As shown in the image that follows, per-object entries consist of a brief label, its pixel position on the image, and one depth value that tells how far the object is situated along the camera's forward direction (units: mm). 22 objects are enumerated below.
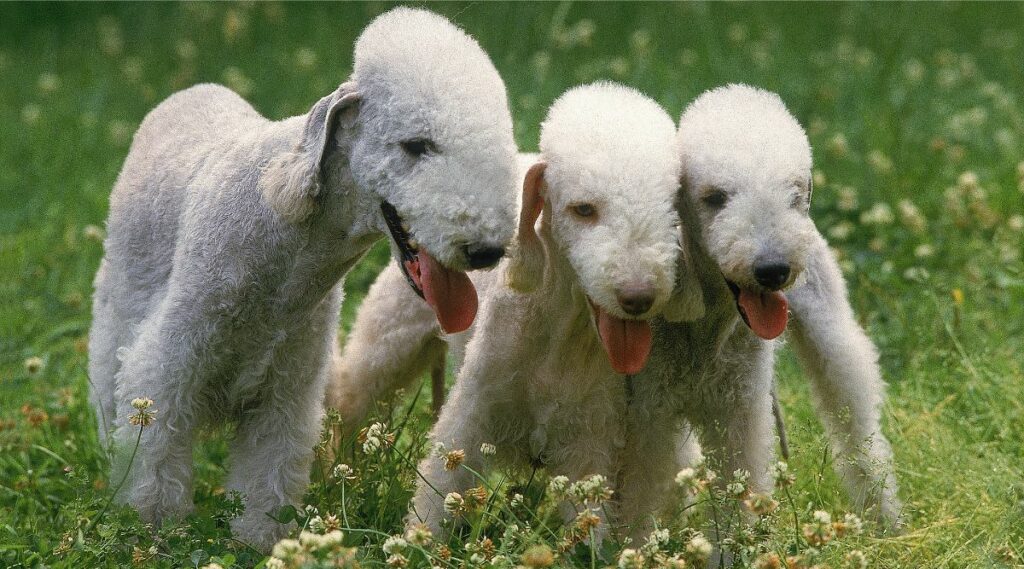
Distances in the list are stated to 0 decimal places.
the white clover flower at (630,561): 3000
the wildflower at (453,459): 3494
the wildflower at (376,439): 3510
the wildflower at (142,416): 3395
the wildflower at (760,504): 3090
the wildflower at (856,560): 3100
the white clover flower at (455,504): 3406
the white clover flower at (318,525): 3259
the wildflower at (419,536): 3076
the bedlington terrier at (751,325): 3479
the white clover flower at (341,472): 3521
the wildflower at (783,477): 3221
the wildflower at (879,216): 5949
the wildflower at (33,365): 4664
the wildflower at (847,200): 6336
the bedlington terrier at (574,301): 3375
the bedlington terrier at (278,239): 3234
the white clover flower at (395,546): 3066
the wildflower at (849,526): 3178
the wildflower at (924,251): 5941
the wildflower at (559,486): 3205
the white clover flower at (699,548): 3045
